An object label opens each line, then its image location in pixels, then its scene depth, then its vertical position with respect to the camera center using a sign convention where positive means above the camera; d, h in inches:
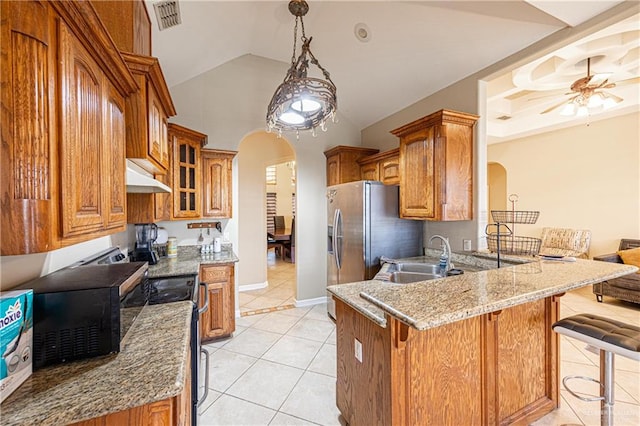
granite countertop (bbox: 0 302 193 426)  30.3 -22.8
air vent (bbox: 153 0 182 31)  81.9 +64.2
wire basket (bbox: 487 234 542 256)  100.7 -14.9
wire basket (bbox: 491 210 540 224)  98.5 -3.4
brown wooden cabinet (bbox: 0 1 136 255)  27.7 +10.6
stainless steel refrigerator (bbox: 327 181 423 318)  121.0 -9.8
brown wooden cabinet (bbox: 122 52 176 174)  62.3 +24.6
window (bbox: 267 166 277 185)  326.0 +42.9
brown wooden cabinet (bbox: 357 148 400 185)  133.4 +23.7
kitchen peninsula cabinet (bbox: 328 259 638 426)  49.4 -32.1
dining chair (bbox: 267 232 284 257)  292.8 -37.6
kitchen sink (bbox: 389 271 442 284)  101.3 -25.9
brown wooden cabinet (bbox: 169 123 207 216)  116.2 +18.5
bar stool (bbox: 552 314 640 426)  57.0 -29.5
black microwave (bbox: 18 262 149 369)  37.7 -15.4
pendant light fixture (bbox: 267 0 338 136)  78.4 +35.3
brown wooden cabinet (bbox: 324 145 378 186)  156.8 +29.0
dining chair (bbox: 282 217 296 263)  285.9 -42.3
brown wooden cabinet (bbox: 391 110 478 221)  101.8 +17.6
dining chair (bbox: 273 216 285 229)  325.4 -14.2
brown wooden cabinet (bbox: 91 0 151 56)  61.7 +46.3
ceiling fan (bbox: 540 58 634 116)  131.4 +60.6
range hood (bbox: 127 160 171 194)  61.6 +7.3
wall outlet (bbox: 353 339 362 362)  63.2 -33.8
